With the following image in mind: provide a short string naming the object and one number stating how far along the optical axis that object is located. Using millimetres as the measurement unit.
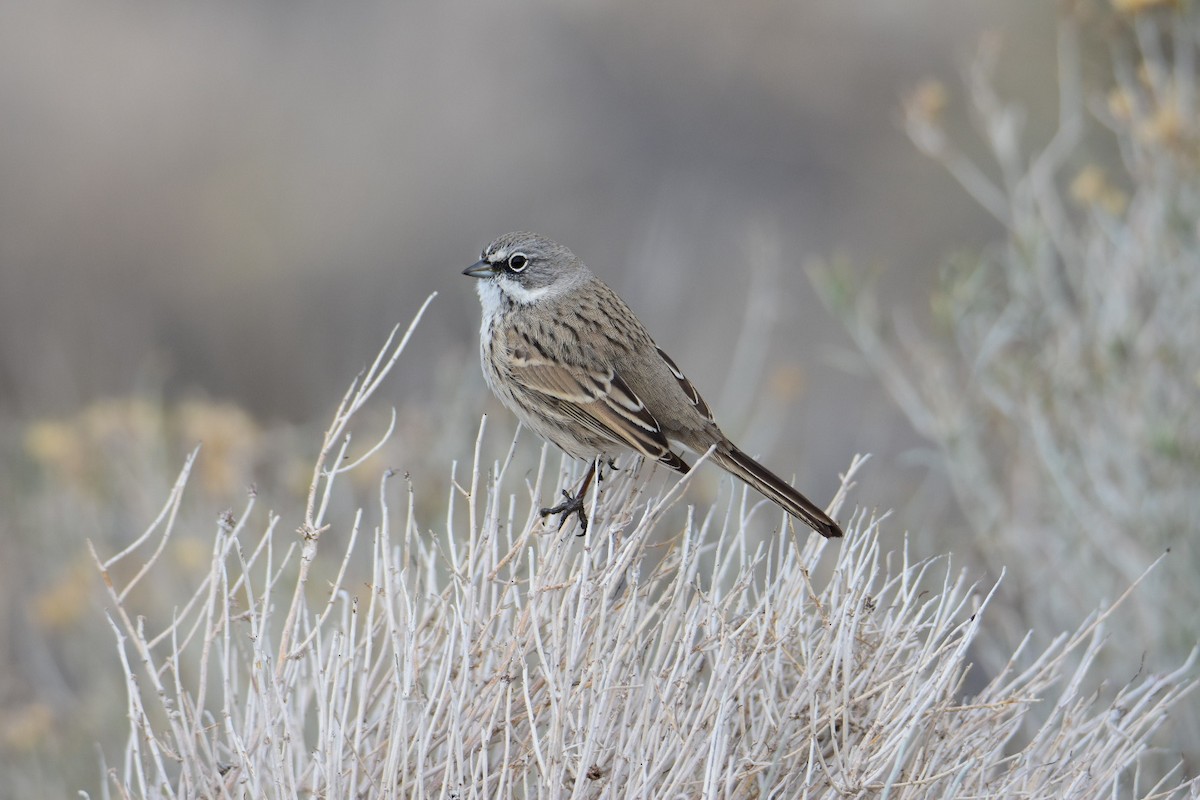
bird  8891
